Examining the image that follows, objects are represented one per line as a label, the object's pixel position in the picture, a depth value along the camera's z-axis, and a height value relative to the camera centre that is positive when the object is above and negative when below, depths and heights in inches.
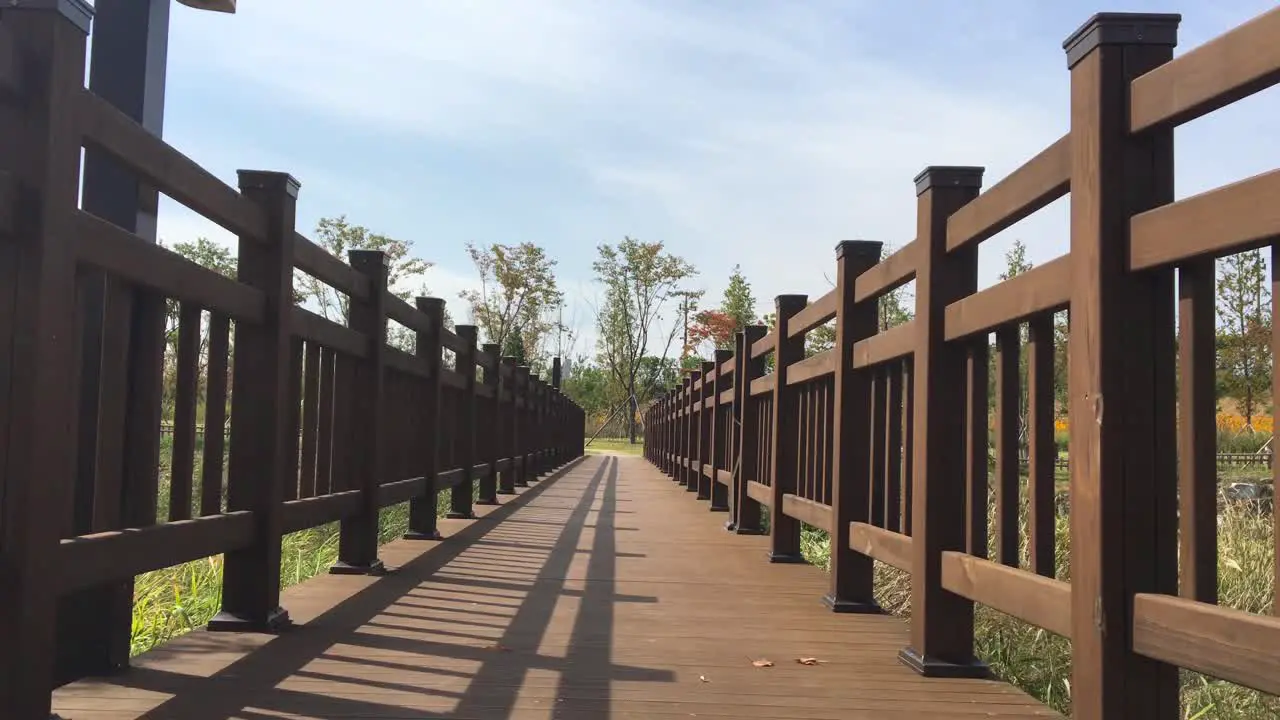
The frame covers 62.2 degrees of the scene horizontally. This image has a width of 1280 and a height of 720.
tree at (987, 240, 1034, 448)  743.7 +130.3
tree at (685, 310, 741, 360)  1606.8 +168.5
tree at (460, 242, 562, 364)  1497.3 +196.6
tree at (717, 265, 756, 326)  1535.4 +197.9
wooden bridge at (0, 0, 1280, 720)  80.1 -4.0
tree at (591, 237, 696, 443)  1690.5 +221.1
